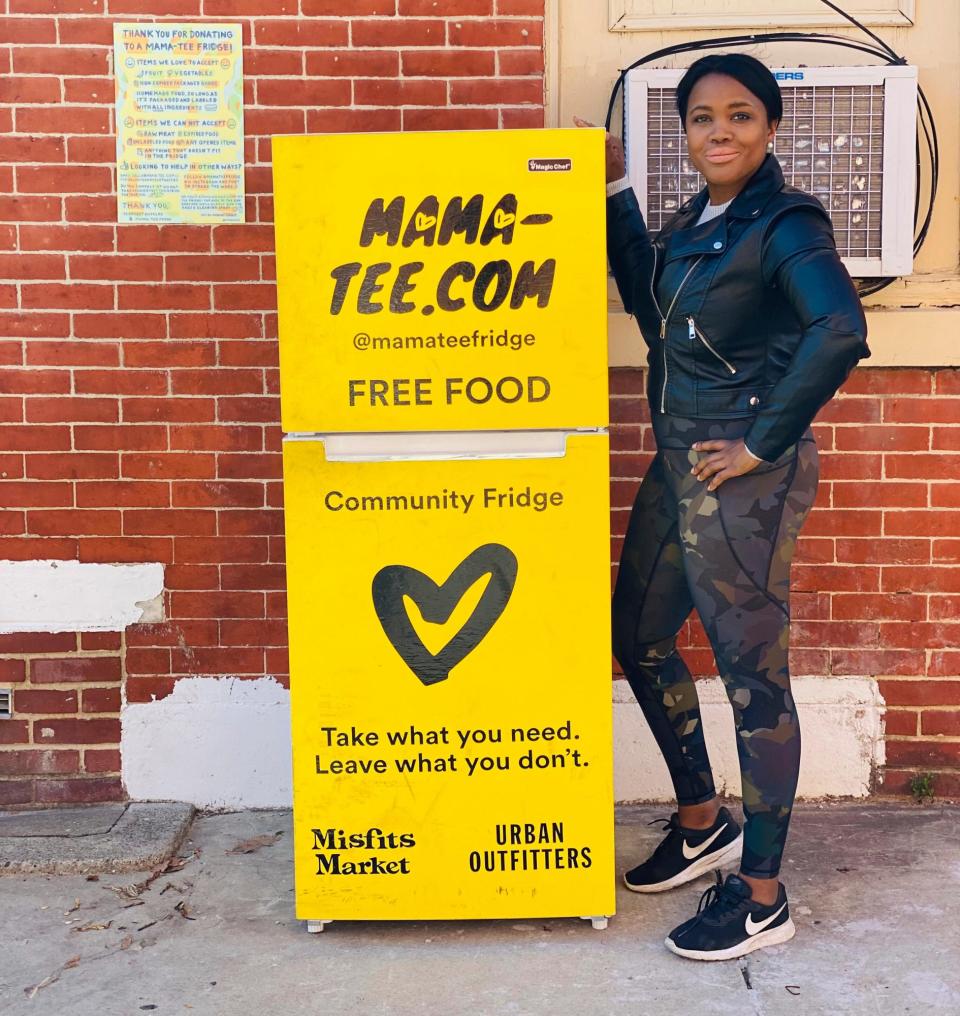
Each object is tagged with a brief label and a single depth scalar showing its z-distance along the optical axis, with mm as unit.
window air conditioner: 3850
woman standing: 2938
